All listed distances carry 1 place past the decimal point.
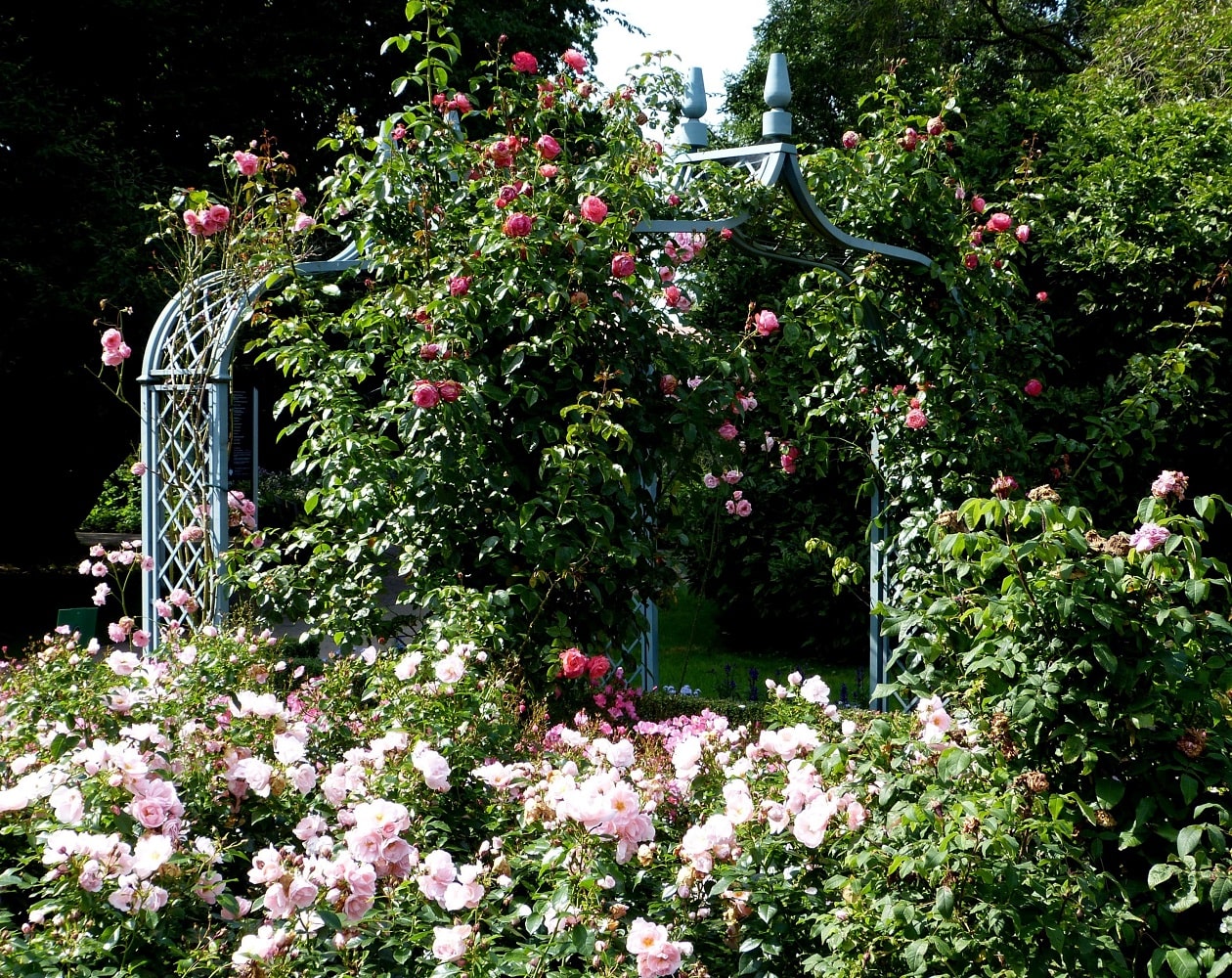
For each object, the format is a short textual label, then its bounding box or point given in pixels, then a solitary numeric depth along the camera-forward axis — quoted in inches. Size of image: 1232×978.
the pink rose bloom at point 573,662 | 128.8
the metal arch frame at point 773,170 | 169.0
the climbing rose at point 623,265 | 141.4
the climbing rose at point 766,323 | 155.6
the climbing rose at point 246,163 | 152.3
